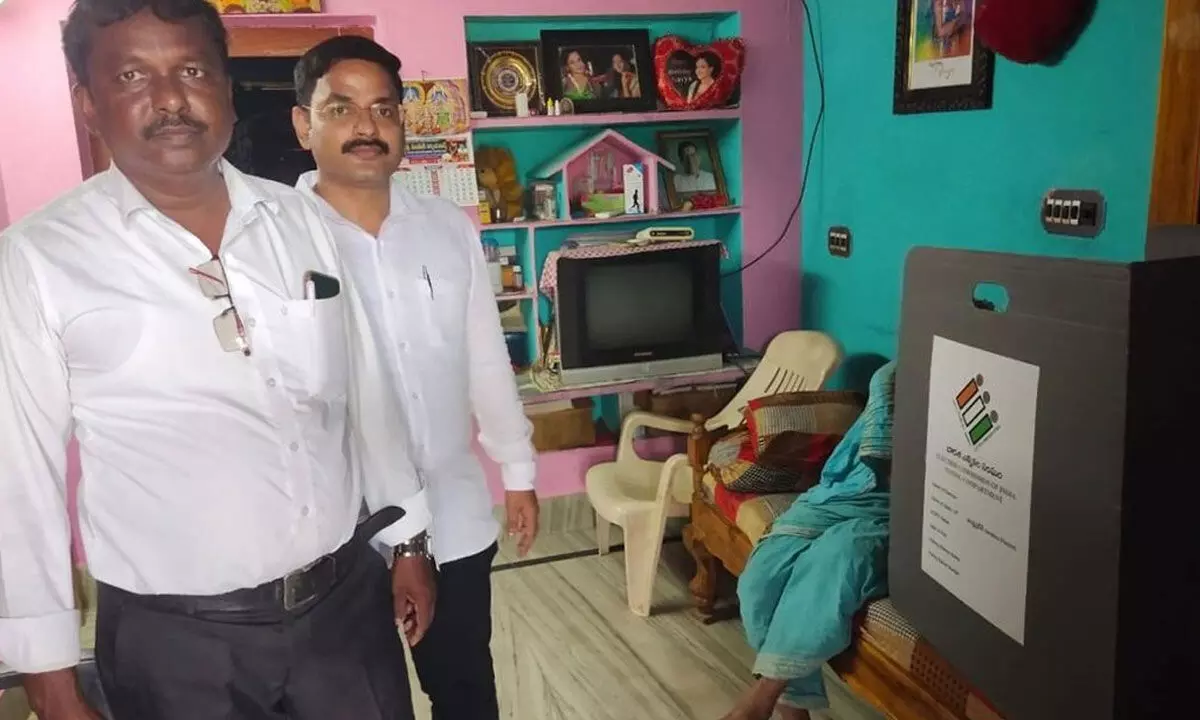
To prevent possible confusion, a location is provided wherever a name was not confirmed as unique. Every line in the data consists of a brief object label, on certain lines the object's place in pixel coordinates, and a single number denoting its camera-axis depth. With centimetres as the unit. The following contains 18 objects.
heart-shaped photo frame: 318
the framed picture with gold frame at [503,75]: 317
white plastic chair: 269
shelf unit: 321
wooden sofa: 161
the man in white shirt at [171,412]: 98
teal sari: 187
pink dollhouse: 329
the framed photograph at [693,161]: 346
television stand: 305
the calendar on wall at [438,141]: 300
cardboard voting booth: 71
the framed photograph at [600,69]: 321
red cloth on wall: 207
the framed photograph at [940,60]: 241
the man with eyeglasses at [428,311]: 145
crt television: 305
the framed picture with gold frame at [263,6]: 280
